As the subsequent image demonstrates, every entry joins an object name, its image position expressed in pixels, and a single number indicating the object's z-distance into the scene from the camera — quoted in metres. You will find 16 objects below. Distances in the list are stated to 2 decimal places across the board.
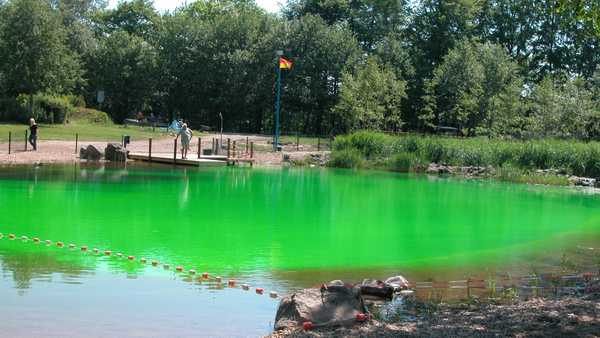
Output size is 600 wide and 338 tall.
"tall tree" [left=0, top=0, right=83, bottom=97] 49.66
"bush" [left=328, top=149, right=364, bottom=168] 44.91
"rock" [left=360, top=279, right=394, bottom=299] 11.59
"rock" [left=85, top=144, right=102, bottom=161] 40.09
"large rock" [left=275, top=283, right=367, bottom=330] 9.23
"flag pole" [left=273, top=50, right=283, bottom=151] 47.97
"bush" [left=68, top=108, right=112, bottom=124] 57.04
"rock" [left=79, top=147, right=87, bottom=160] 40.00
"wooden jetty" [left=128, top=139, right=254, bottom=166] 40.31
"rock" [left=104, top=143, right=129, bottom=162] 40.34
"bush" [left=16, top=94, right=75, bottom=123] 51.09
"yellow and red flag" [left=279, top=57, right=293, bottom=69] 46.90
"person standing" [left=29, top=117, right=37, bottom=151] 38.81
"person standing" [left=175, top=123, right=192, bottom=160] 40.69
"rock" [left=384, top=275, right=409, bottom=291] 12.22
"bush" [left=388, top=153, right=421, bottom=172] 43.88
